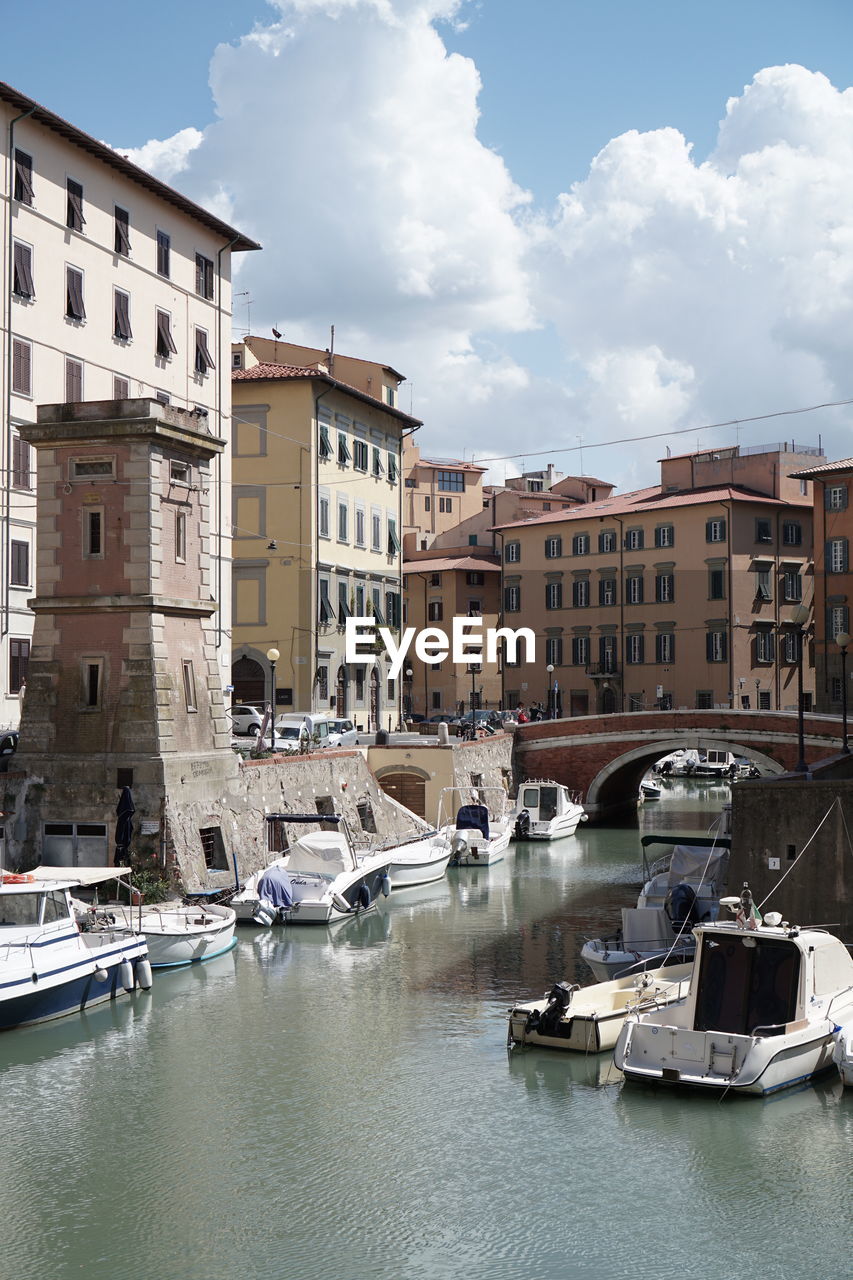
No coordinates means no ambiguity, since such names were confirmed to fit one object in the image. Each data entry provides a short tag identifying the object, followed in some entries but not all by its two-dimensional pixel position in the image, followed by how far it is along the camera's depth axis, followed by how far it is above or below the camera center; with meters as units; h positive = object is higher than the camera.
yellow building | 57.59 +7.00
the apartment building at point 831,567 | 60.16 +5.97
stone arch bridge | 54.28 -1.17
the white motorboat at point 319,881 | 33.94 -3.98
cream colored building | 39.34 +12.22
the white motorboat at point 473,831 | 46.50 -3.84
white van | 48.39 -0.48
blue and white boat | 23.70 -4.06
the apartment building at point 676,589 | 72.44 +6.27
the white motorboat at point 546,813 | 53.59 -3.68
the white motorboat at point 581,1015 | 22.33 -4.58
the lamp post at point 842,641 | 34.13 +1.65
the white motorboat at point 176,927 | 28.30 -4.14
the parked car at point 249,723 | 50.31 -0.32
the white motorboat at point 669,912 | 27.02 -4.04
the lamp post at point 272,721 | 40.39 -0.22
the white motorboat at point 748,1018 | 20.20 -4.33
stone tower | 33.12 +1.52
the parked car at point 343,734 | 50.56 -0.72
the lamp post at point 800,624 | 31.33 +1.90
